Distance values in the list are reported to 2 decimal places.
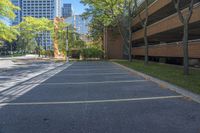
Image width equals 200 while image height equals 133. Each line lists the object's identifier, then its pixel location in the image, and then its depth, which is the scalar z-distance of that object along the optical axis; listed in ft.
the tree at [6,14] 47.04
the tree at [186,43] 23.70
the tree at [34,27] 94.41
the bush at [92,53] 74.14
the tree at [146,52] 40.46
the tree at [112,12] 55.40
